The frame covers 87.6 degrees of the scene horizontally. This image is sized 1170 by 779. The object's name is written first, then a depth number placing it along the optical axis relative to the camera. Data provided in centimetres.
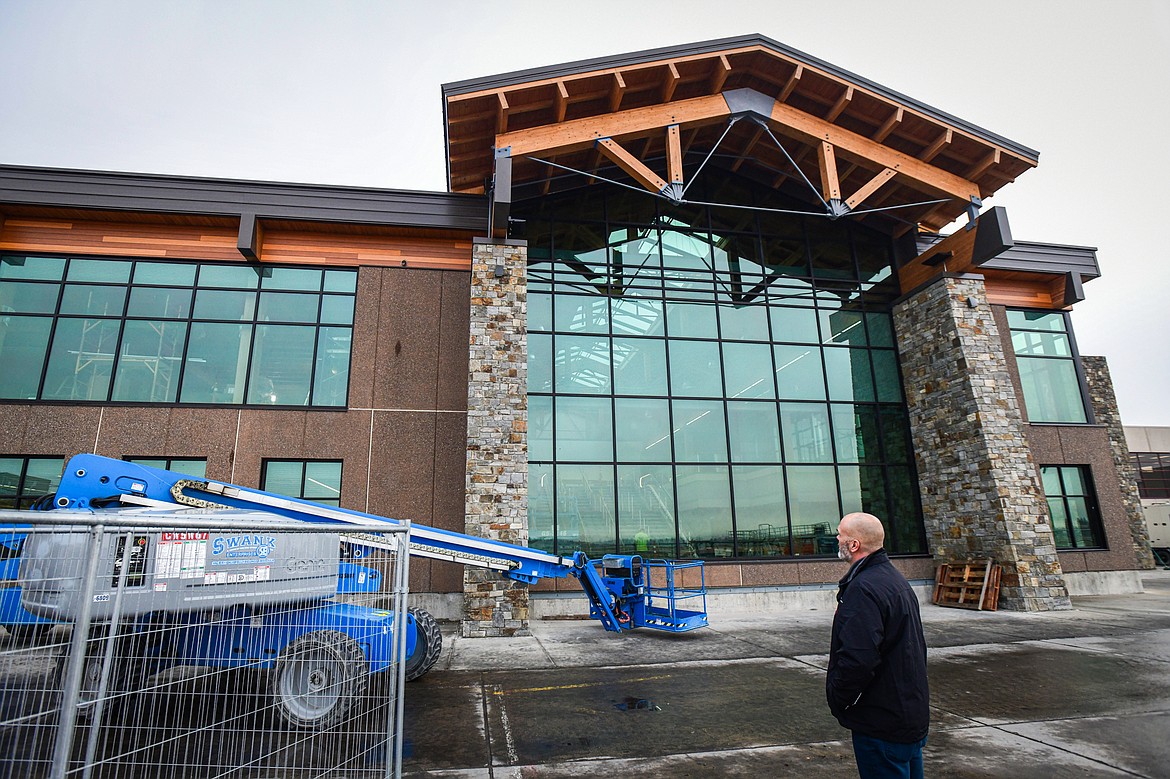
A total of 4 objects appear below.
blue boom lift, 337
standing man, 306
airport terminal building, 1259
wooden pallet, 1340
